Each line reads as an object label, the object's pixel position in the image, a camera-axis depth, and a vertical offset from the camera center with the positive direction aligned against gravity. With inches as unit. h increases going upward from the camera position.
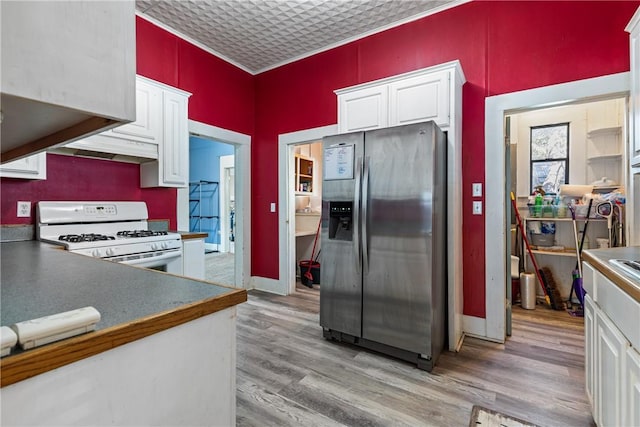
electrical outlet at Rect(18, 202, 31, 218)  88.7 +0.1
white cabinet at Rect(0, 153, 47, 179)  78.0 +10.9
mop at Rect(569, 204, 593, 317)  126.5 -27.7
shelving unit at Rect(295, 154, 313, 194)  191.5 +23.5
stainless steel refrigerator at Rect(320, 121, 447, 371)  84.0 -9.3
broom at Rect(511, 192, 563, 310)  132.4 -32.6
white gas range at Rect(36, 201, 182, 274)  83.4 -7.7
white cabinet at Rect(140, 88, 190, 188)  110.3 +22.6
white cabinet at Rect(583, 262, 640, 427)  41.2 -22.8
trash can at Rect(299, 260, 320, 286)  172.6 -36.1
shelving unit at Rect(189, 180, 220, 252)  282.2 +3.4
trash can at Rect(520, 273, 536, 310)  131.9 -35.4
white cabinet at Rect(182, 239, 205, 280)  108.3 -17.5
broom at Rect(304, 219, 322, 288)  170.1 -37.2
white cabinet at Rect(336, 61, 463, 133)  95.6 +37.2
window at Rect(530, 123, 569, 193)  146.2 +26.2
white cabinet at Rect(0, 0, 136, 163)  19.2 +10.4
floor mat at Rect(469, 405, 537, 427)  62.4 -43.9
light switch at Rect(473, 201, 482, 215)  104.7 +0.6
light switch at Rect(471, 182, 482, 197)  104.5 +7.2
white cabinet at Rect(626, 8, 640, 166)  70.2 +29.1
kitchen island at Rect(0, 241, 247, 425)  22.1 -12.5
